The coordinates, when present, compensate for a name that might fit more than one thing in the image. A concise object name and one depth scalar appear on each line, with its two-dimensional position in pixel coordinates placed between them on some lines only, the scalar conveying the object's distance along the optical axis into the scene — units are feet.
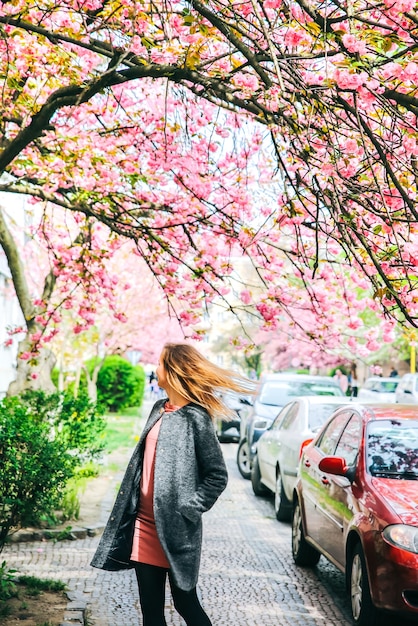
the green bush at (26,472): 23.30
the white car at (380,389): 112.78
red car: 19.24
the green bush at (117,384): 122.72
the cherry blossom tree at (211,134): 19.20
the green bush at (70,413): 36.09
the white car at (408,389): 94.55
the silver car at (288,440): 35.53
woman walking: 14.28
